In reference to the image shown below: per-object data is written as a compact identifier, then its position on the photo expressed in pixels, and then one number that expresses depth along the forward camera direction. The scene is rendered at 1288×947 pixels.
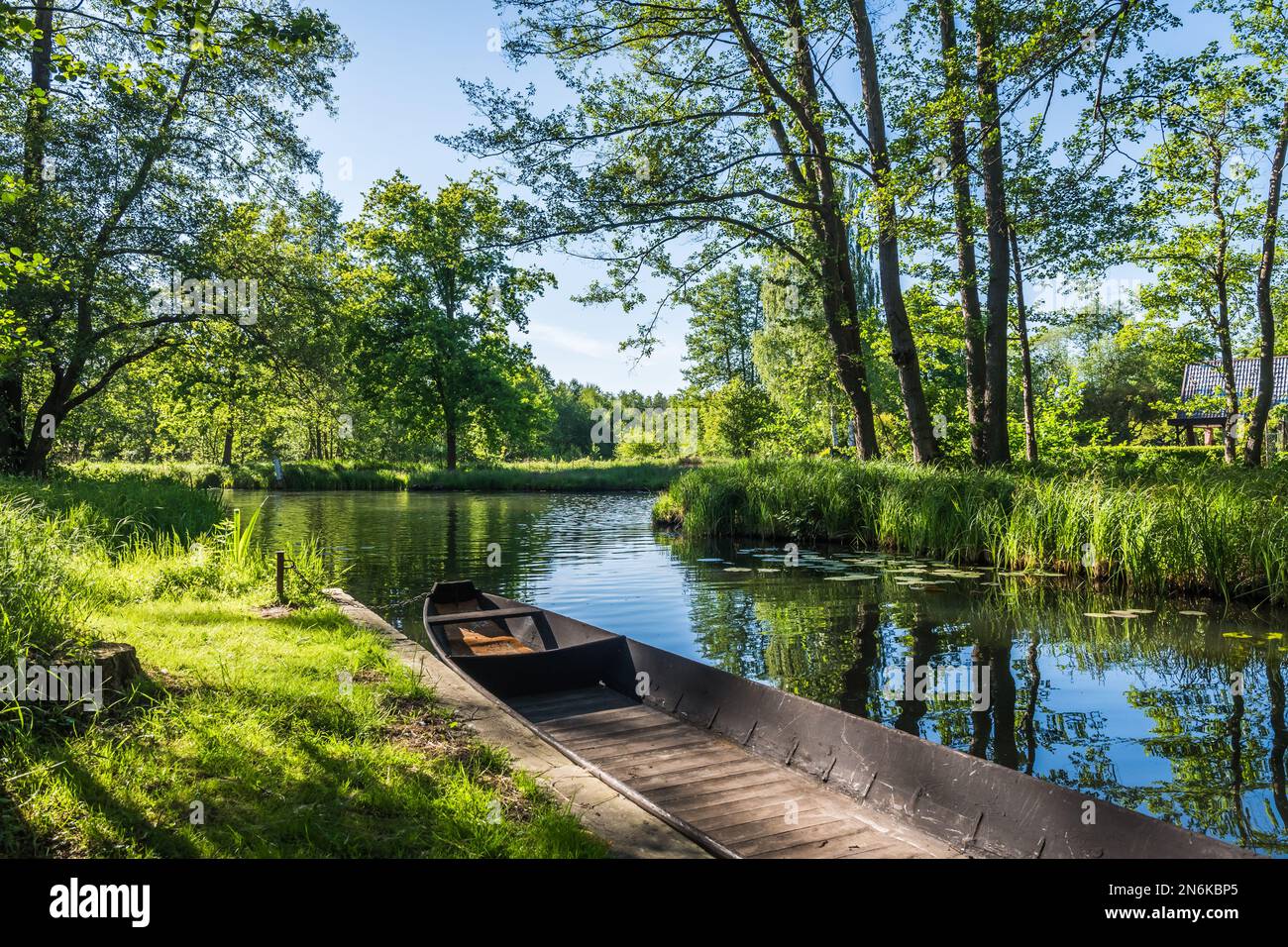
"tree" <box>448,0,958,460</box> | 16.36
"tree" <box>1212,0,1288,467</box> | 15.44
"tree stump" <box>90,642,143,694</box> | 4.52
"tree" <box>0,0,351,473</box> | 16.02
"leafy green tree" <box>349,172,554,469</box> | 41.06
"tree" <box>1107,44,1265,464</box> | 18.19
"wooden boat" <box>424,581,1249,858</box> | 3.55
